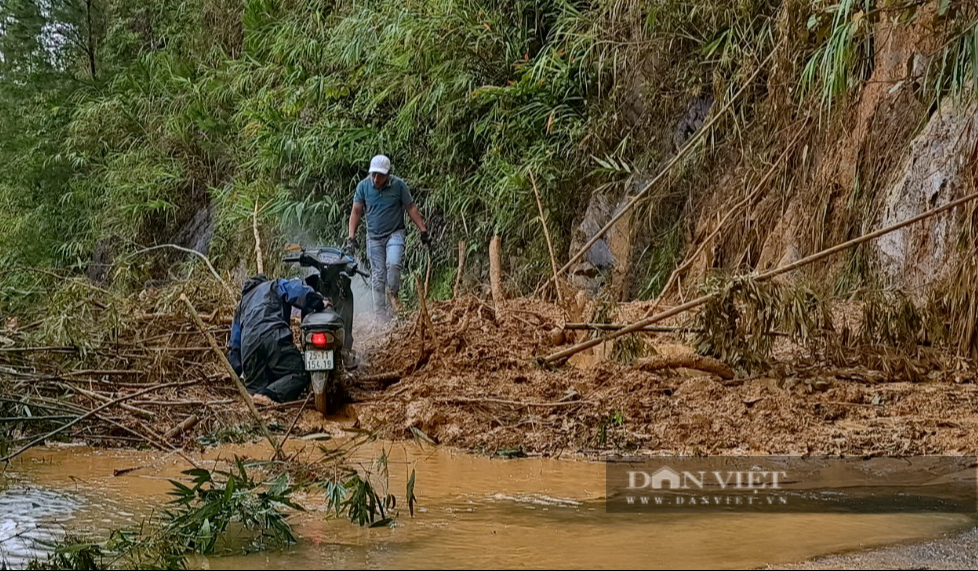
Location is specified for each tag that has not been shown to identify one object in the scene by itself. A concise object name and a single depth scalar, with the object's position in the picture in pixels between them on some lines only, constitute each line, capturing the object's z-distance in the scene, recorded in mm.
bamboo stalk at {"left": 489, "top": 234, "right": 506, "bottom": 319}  8188
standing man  9500
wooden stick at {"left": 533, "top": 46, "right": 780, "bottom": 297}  8484
